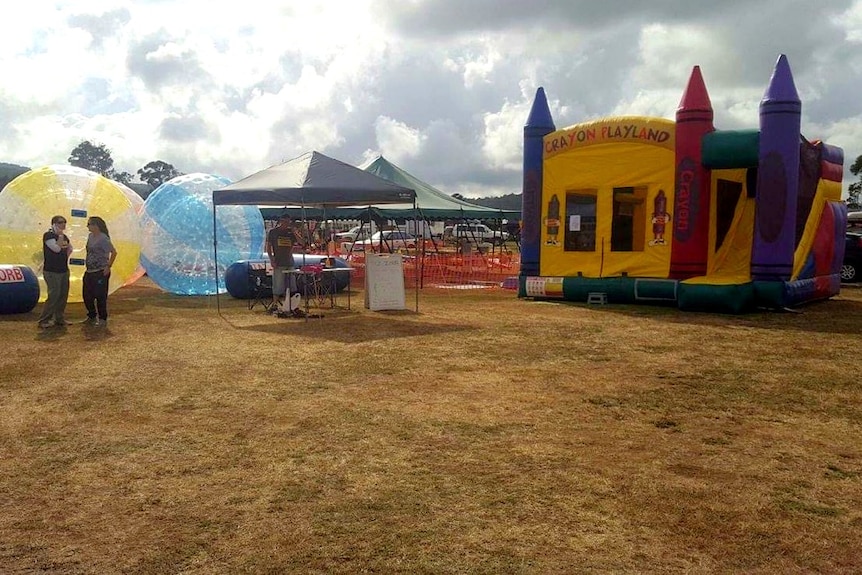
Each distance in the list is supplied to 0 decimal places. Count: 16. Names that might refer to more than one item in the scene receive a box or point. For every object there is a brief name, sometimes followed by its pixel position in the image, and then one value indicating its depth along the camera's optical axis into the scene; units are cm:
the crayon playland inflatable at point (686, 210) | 1237
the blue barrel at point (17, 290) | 1192
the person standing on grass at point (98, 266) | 1098
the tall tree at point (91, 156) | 10638
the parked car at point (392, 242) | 3408
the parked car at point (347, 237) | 4356
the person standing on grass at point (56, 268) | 1059
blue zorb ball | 1495
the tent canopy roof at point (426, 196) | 2219
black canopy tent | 1170
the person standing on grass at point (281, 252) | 1223
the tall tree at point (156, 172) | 10767
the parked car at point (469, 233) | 4056
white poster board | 1299
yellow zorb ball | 1273
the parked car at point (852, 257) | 1936
